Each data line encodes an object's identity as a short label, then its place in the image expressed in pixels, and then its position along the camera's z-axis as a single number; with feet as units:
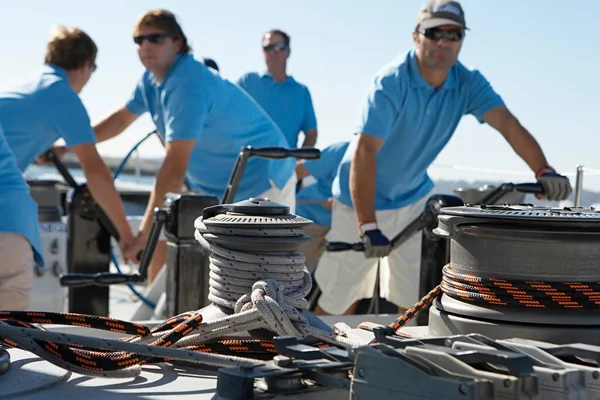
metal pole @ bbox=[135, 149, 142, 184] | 32.44
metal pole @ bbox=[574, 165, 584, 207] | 15.42
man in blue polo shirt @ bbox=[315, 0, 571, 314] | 12.90
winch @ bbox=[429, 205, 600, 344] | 4.73
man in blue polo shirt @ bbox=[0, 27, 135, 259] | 12.16
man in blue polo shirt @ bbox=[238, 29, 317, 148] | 21.62
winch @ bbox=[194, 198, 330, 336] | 5.48
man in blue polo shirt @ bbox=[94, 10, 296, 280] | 13.11
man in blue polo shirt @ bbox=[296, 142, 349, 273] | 18.98
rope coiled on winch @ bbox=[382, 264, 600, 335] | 4.74
